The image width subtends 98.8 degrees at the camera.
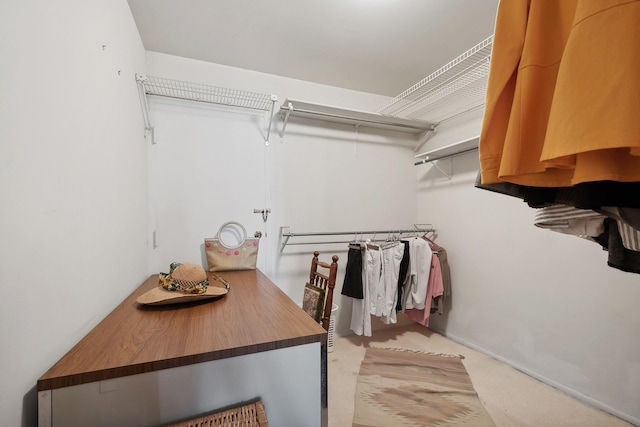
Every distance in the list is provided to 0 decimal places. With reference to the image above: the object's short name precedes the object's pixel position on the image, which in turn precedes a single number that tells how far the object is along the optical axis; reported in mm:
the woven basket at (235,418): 800
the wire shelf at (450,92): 1791
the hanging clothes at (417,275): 2542
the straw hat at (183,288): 1262
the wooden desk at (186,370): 725
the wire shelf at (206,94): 2061
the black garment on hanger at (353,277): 2416
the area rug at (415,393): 1604
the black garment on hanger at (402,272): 2566
